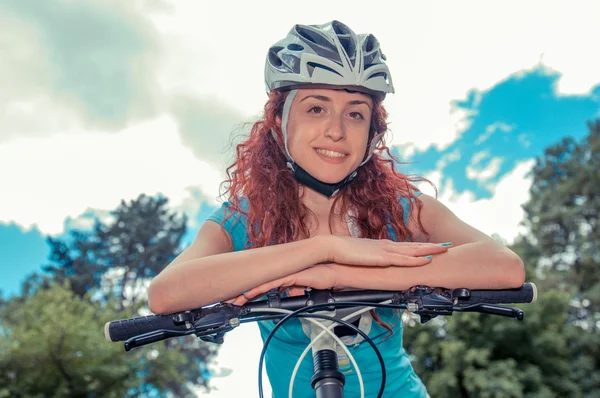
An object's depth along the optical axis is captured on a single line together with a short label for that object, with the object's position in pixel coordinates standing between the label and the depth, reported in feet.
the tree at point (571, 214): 87.76
